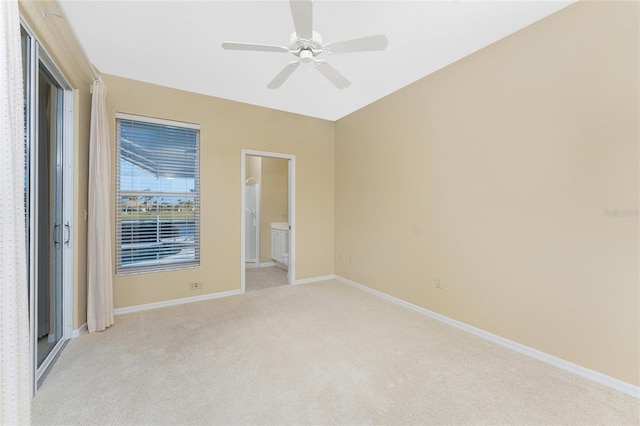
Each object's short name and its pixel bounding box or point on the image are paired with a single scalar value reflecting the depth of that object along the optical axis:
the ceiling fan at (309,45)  1.83
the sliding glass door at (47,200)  1.83
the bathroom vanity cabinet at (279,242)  5.46
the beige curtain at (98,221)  2.78
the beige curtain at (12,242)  1.12
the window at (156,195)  3.36
